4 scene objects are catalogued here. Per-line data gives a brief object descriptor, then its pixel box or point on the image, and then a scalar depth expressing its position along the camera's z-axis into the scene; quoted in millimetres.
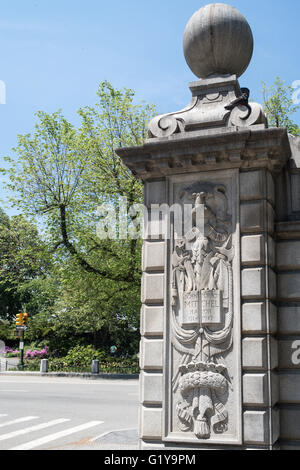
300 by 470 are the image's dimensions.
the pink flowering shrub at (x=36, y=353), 36188
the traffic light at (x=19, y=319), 30961
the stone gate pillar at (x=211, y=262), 6613
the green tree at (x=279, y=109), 24531
